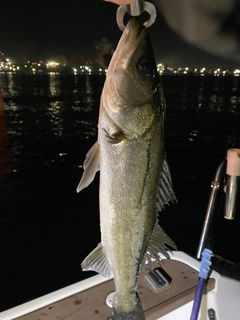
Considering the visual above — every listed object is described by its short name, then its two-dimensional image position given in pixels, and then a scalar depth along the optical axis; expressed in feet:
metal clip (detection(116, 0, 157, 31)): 1.26
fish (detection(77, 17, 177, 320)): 1.50
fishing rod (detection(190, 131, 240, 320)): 2.24
